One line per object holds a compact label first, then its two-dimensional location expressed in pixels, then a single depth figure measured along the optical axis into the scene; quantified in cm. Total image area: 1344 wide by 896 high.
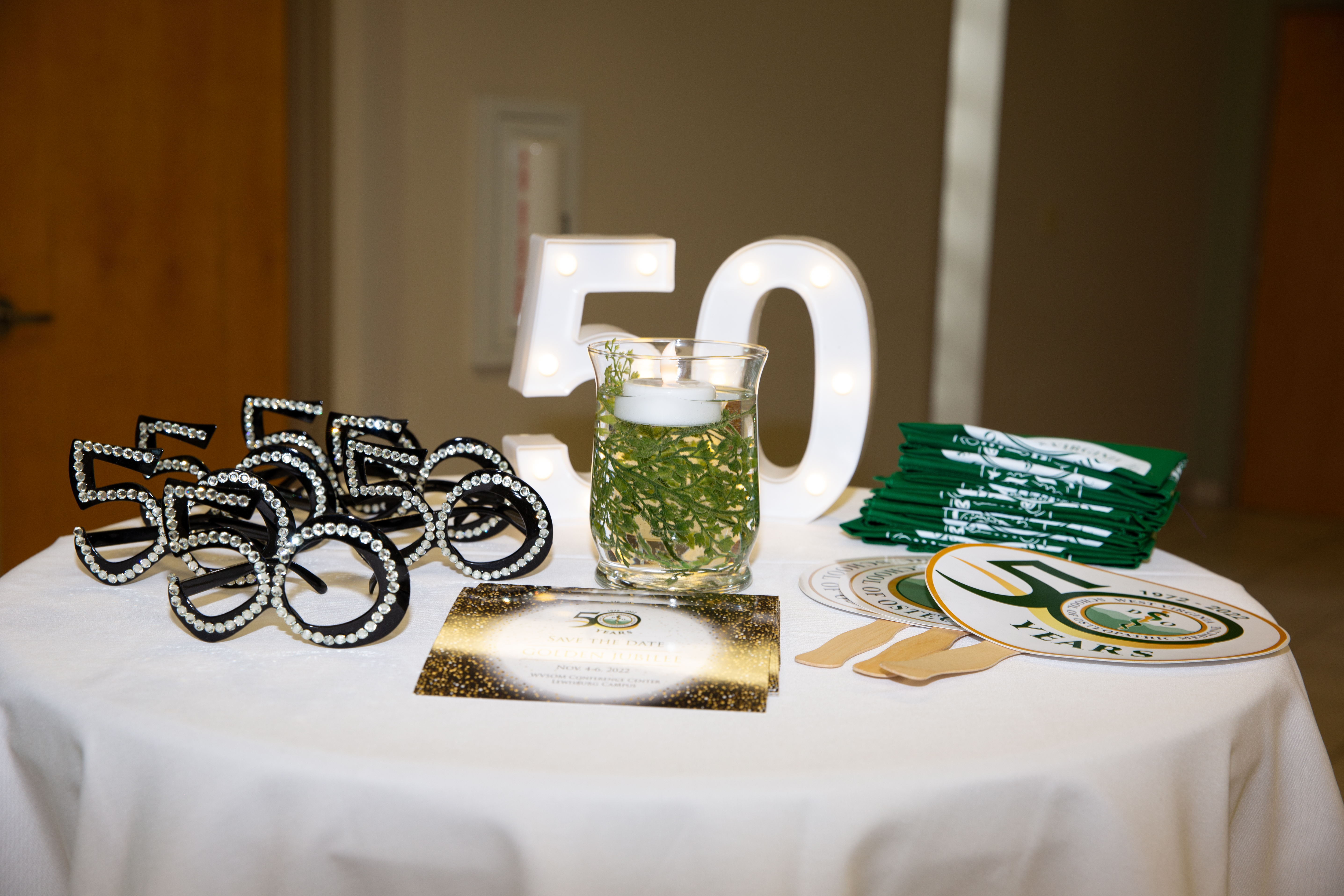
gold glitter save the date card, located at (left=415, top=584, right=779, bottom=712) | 74
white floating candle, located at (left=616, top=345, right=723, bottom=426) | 91
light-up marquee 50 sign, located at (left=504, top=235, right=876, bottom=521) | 121
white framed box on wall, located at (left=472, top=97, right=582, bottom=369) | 265
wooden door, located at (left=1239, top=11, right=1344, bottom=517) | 491
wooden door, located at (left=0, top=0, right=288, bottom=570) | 236
